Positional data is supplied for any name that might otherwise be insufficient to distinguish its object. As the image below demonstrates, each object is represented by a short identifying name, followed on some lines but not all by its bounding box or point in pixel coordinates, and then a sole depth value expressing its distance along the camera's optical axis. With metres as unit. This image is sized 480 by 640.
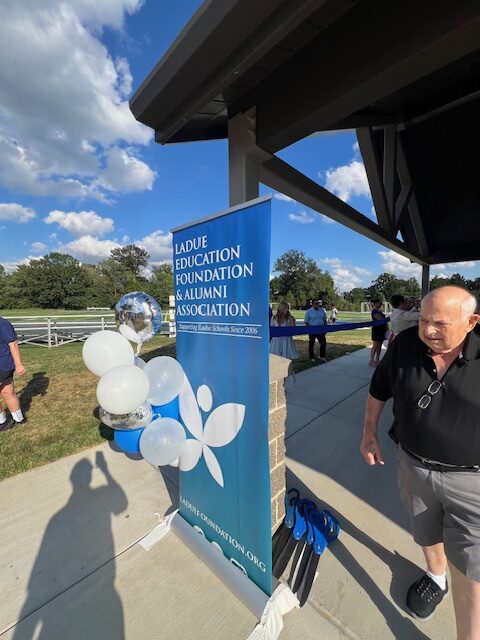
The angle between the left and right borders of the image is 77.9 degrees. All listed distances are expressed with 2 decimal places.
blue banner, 1.49
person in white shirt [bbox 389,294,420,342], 4.38
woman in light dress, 6.14
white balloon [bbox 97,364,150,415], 1.67
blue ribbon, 2.54
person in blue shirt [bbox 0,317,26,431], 3.81
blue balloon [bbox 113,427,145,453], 1.95
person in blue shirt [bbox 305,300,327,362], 8.05
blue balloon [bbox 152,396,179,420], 2.02
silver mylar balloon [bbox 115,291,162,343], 2.29
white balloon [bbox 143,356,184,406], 1.93
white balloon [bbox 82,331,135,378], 1.98
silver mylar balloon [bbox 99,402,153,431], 1.87
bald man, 1.28
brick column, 1.74
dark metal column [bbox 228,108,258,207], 2.59
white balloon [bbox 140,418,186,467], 1.80
